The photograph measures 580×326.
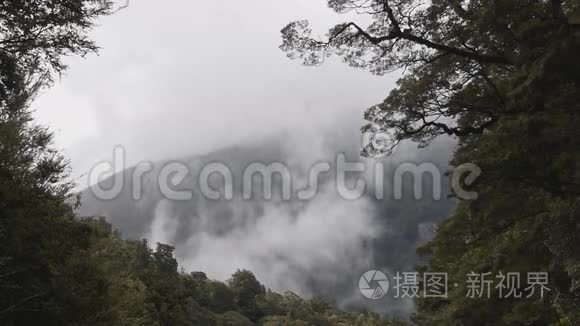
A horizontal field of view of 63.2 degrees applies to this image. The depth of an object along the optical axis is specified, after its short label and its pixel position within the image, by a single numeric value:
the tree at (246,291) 79.88
